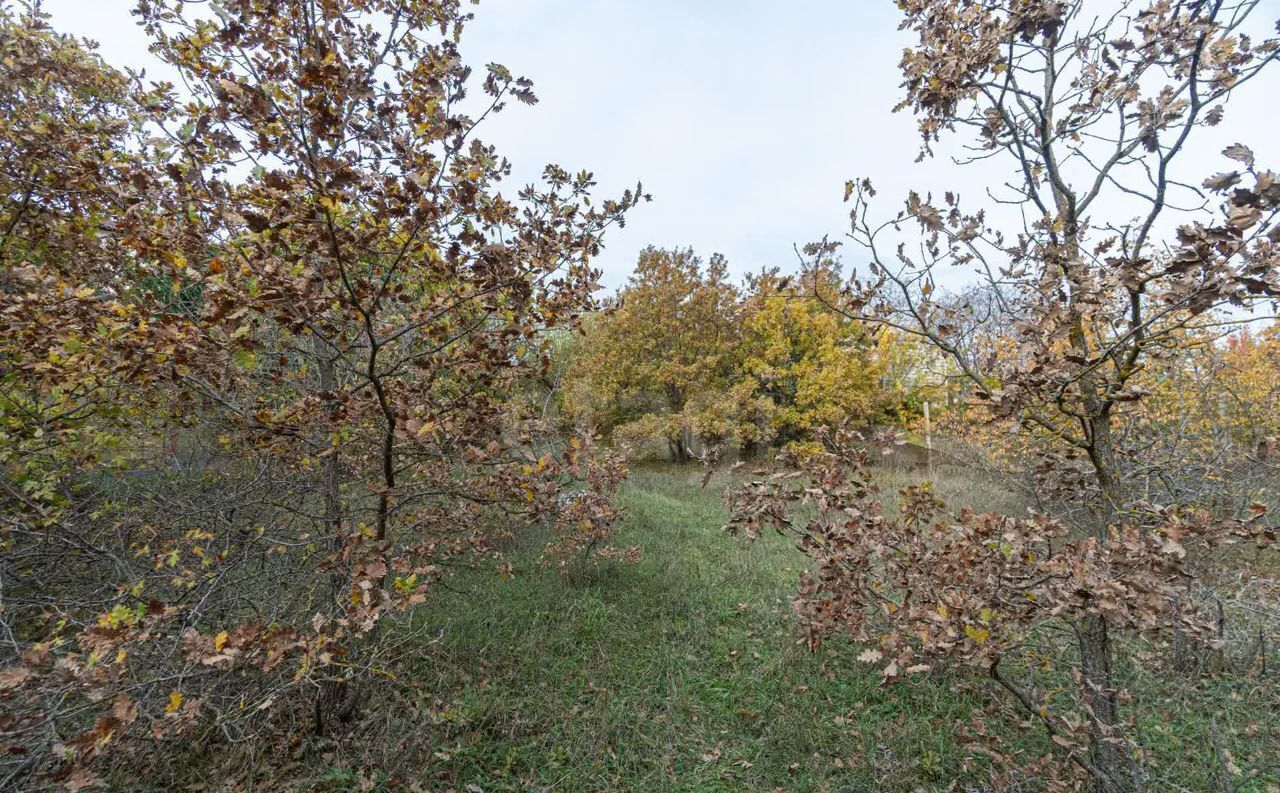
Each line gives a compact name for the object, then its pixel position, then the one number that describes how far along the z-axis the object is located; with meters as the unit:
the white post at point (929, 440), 12.21
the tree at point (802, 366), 14.63
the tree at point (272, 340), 1.99
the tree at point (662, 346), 16.52
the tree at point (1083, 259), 1.83
